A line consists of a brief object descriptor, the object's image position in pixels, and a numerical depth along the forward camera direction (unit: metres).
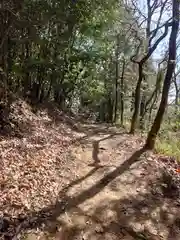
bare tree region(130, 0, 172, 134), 6.69
